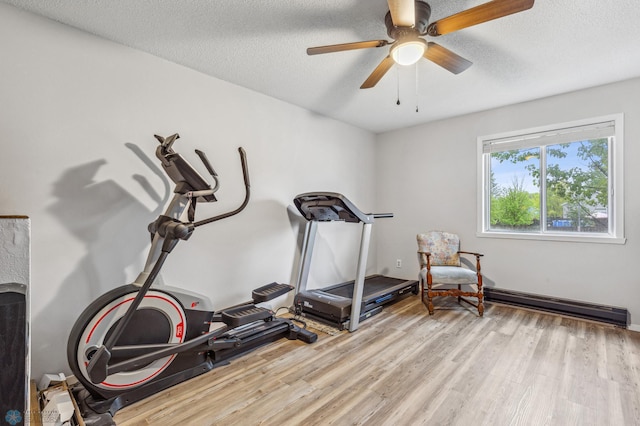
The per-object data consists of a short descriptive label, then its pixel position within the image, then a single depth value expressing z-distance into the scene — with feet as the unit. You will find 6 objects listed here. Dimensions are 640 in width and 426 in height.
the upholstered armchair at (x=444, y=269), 11.12
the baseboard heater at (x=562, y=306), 9.86
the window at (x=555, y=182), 10.34
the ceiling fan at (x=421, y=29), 5.13
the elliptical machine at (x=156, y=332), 5.63
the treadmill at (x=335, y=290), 9.70
